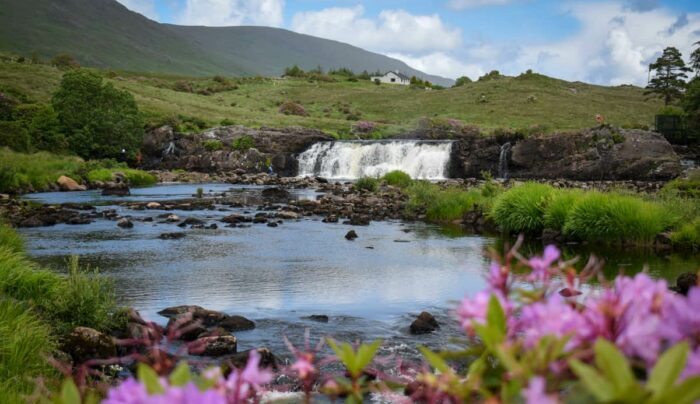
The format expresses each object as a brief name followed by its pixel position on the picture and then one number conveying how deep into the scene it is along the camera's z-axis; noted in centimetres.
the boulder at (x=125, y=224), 2175
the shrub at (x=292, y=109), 8600
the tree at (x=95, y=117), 5094
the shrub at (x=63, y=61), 10326
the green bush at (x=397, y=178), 3592
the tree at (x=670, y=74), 8112
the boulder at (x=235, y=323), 1005
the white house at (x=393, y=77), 15800
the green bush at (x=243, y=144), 5388
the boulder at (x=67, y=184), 3584
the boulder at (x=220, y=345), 860
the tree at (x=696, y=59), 6371
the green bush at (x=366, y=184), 3392
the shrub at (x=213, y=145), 5425
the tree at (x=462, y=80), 11004
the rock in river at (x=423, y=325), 993
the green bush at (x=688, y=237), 1736
